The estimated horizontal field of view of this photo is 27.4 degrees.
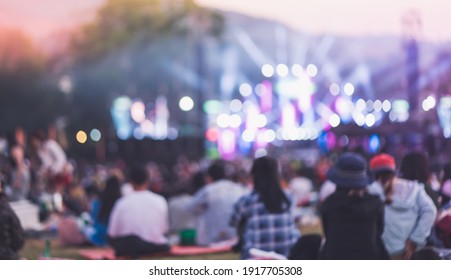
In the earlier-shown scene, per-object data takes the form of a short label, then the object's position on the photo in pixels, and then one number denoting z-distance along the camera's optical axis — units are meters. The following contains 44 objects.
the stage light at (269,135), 31.47
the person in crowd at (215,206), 9.58
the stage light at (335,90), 26.98
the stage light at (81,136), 28.72
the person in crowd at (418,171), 6.70
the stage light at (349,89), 22.66
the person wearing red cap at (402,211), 6.40
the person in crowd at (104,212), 9.69
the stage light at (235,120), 32.12
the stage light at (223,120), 29.21
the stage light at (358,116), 23.46
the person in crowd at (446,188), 6.86
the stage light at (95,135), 27.97
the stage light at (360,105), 23.67
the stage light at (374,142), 16.52
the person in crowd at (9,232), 5.92
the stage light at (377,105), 20.14
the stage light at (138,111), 29.86
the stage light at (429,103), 14.81
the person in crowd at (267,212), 7.04
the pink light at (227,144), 28.97
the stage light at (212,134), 26.96
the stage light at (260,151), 26.52
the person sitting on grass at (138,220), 8.39
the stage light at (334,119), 30.35
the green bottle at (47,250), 8.54
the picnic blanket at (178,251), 8.79
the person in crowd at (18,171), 11.35
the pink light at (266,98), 26.70
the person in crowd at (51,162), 12.30
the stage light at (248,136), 32.48
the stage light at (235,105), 30.30
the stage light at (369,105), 21.89
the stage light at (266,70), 22.58
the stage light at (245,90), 28.66
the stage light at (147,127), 32.00
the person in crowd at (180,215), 11.42
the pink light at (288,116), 29.66
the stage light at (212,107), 24.84
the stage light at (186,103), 28.17
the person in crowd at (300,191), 12.75
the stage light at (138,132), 29.90
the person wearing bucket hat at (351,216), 5.65
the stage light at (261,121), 33.03
